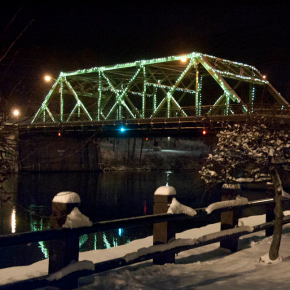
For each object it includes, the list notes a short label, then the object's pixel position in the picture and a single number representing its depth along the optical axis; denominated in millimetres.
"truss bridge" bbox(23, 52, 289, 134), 36906
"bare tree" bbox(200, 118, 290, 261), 7738
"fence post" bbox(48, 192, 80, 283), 5281
